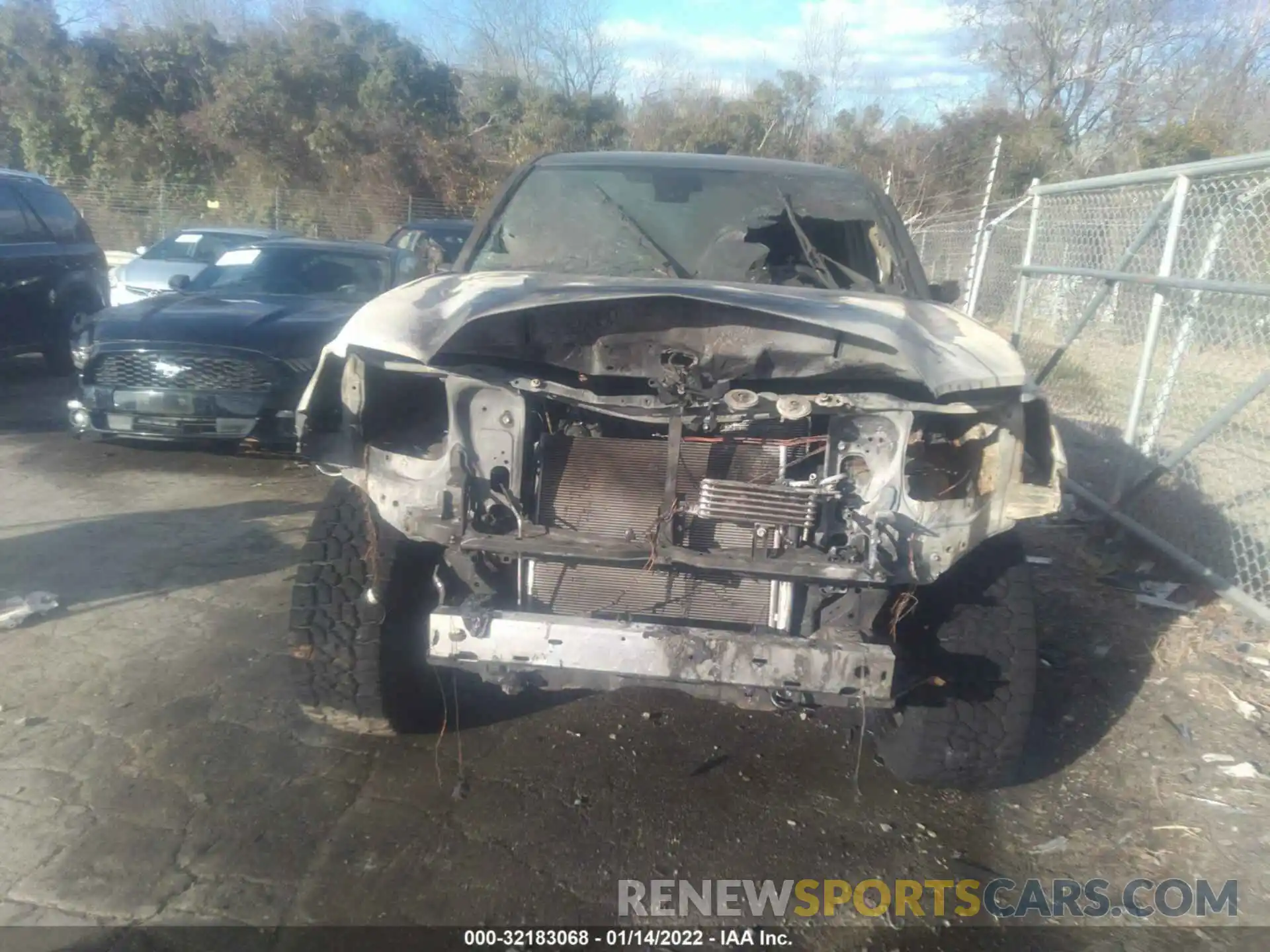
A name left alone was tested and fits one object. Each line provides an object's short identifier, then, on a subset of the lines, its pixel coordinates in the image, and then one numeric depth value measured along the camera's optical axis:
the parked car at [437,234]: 12.56
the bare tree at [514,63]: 34.56
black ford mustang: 6.04
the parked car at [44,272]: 8.61
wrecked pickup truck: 2.64
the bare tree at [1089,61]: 26.91
